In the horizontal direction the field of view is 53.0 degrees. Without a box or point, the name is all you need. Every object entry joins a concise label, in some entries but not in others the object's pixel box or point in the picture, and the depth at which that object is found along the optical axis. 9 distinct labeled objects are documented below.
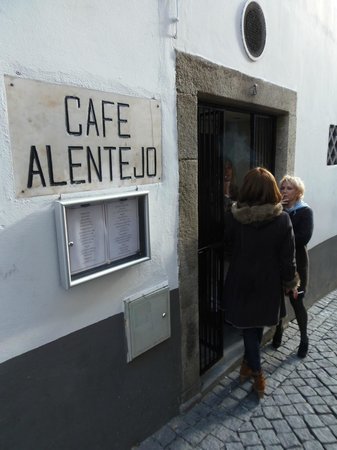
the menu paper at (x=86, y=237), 1.75
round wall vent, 2.77
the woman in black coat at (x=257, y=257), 2.59
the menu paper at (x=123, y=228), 1.94
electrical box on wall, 2.19
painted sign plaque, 1.51
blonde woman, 3.11
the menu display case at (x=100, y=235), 1.69
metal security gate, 2.86
